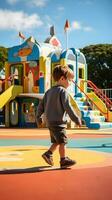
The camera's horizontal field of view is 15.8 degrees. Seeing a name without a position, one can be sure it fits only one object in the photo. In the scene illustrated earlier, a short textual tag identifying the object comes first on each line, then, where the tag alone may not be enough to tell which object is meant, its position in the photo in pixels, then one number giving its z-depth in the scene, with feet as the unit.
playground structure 65.31
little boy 18.50
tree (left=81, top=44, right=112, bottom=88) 157.79
